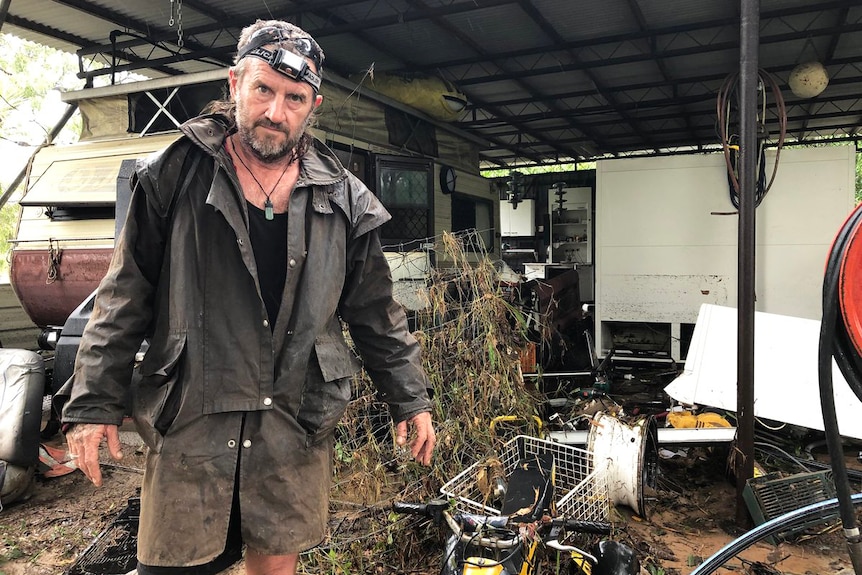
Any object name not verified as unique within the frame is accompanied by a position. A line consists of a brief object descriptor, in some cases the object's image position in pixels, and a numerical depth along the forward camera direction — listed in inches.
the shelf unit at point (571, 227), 495.2
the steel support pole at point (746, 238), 121.6
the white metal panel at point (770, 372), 148.6
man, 60.6
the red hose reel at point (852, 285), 52.6
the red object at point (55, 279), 189.6
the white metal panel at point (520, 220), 551.8
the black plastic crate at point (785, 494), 117.5
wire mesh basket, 103.9
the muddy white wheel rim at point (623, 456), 121.8
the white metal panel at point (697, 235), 220.2
